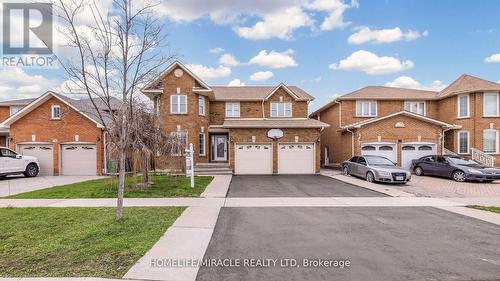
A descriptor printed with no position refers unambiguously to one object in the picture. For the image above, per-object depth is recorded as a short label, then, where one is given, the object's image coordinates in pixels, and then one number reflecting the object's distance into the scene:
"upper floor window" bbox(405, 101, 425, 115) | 24.08
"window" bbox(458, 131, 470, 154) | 21.61
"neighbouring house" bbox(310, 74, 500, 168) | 20.23
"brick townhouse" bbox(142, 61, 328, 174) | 19.84
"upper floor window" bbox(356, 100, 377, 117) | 23.64
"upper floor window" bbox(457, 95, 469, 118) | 21.68
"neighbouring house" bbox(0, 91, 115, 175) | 19.36
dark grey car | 14.99
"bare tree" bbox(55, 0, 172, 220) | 6.49
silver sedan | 14.34
